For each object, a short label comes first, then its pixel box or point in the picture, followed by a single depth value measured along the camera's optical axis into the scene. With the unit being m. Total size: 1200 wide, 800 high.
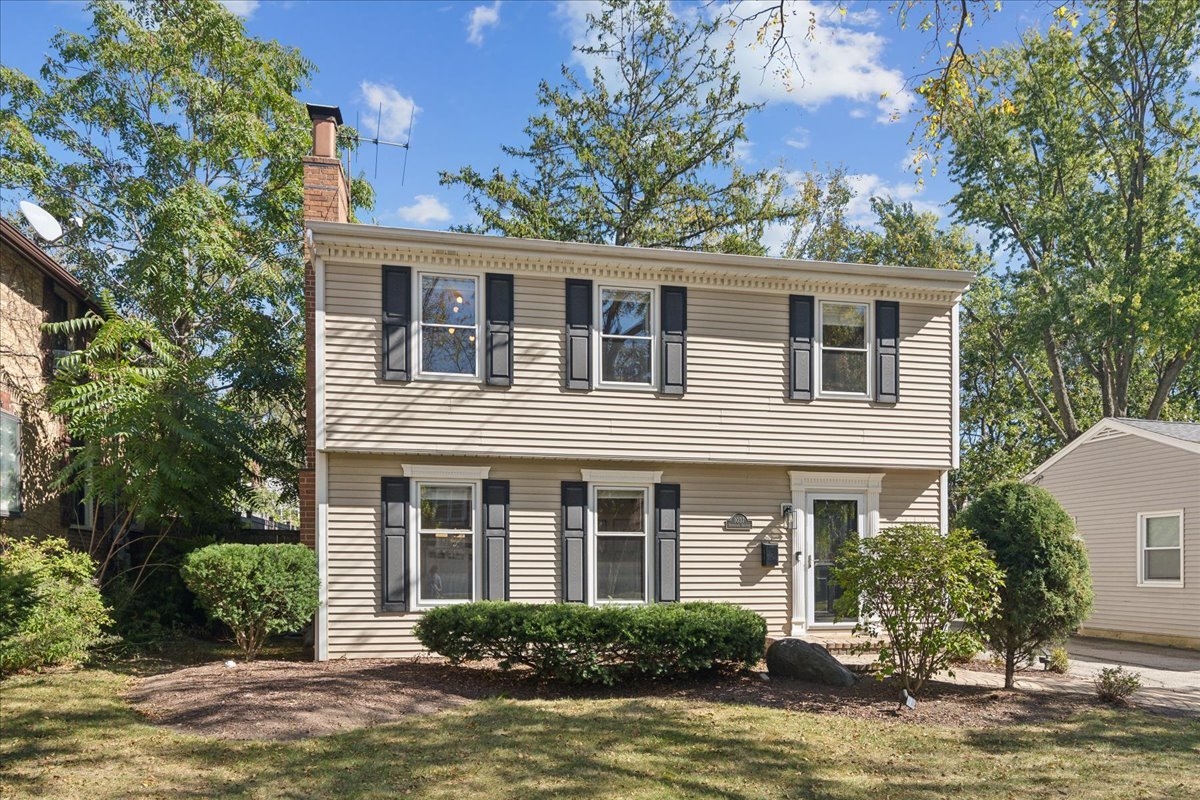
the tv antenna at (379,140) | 16.44
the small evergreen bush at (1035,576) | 9.96
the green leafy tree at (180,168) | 17.59
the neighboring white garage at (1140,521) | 15.36
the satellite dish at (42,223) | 11.51
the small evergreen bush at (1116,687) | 9.73
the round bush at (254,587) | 10.53
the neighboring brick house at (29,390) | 11.34
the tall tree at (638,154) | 23.17
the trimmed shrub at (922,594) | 9.18
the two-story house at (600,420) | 11.66
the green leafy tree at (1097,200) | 21.14
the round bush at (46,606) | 9.30
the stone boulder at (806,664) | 10.19
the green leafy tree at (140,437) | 11.85
